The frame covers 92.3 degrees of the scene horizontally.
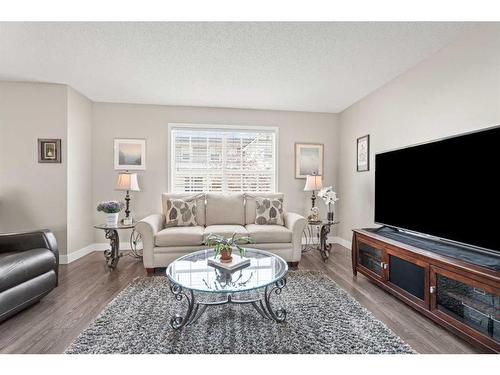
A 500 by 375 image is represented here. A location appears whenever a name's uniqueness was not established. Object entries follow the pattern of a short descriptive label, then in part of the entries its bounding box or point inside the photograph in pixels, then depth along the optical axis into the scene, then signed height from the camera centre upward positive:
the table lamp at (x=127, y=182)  3.49 +0.07
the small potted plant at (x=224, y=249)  2.01 -0.53
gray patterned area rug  1.56 -1.04
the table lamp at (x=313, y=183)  3.86 +0.07
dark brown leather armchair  1.84 -0.69
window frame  4.05 +0.98
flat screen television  1.64 -0.01
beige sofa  2.90 -0.57
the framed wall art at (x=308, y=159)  4.29 +0.50
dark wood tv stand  1.49 -0.71
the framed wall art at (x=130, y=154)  3.92 +0.54
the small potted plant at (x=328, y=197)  3.66 -0.15
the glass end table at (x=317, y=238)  3.51 -0.86
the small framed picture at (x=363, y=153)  3.50 +0.52
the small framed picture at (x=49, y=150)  3.22 +0.49
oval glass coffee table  1.69 -0.69
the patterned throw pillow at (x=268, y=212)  3.54 -0.37
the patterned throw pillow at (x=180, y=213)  3.39 -0.38
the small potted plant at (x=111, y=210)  3.14 -0.31
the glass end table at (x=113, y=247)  3.11 -0.80
